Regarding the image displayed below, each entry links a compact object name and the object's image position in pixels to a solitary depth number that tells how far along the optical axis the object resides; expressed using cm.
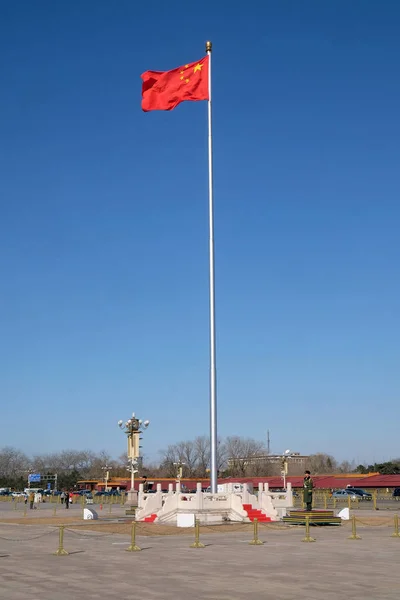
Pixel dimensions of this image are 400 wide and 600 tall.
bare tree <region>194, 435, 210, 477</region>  14288
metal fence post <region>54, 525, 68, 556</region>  1923
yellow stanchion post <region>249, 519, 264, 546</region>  2187
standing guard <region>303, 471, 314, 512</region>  3095
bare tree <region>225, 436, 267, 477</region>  14175
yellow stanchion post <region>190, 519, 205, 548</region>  2102
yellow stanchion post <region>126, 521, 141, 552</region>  2006
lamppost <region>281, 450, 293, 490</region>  6016
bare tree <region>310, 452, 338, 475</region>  16461
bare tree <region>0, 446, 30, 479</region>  18050
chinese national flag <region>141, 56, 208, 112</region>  3133
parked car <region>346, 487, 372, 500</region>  7115
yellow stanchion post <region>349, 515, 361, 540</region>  2380
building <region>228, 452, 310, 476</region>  14000
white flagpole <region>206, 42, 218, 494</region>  2891
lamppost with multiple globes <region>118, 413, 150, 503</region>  4603
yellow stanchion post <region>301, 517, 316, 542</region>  2278
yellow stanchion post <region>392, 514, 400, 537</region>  2494
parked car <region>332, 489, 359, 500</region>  6862
